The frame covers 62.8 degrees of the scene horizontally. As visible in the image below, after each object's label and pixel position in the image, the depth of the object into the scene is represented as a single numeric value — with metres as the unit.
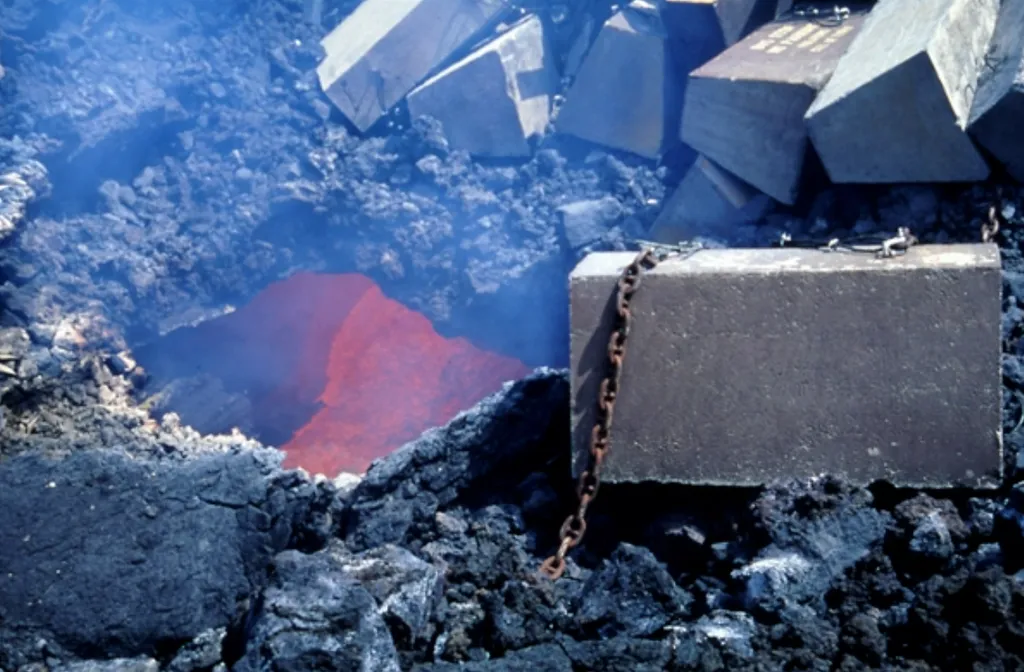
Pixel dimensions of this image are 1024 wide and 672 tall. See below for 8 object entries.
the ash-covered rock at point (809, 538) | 3.16
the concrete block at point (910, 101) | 4.42
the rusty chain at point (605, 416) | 3.62
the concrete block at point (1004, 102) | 4.22
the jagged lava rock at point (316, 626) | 2.81
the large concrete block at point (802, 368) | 3.39
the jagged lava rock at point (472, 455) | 4.22
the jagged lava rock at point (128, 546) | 3.48
